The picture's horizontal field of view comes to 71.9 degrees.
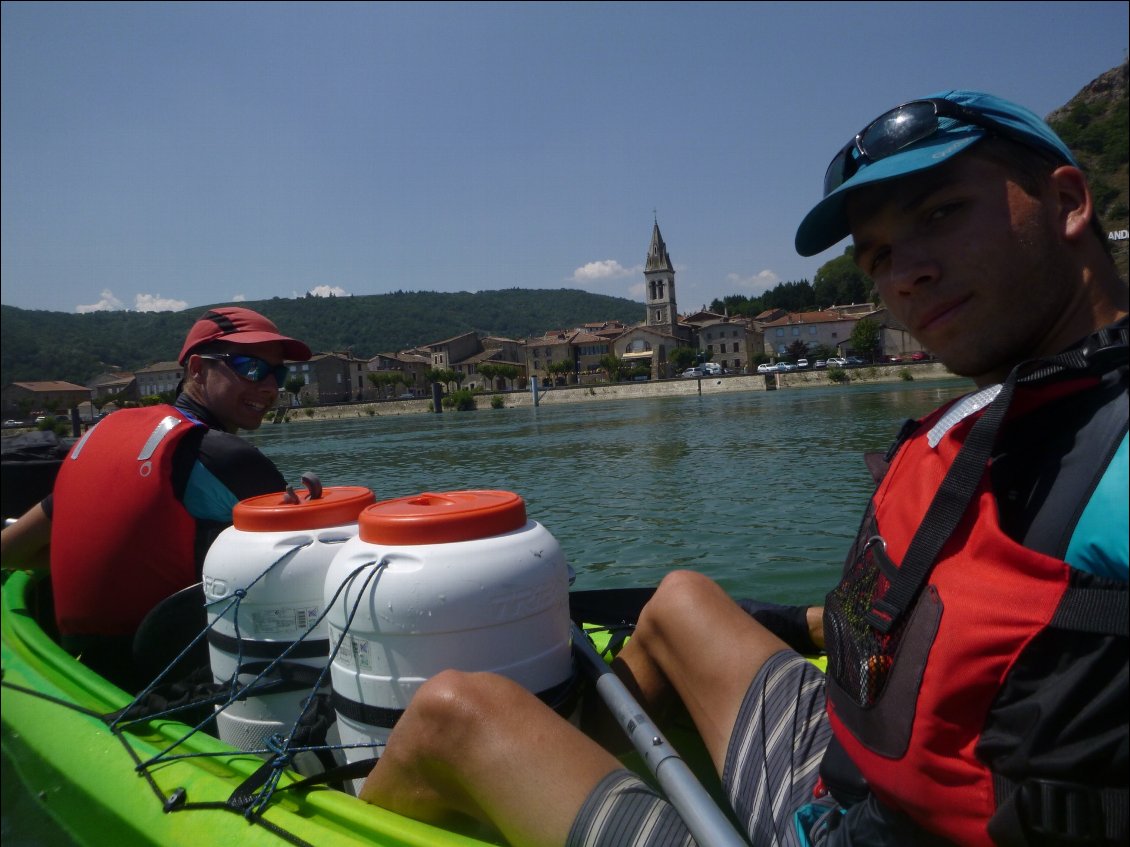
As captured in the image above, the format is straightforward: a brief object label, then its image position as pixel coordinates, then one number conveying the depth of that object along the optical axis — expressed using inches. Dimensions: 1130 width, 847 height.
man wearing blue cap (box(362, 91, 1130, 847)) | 41.0
